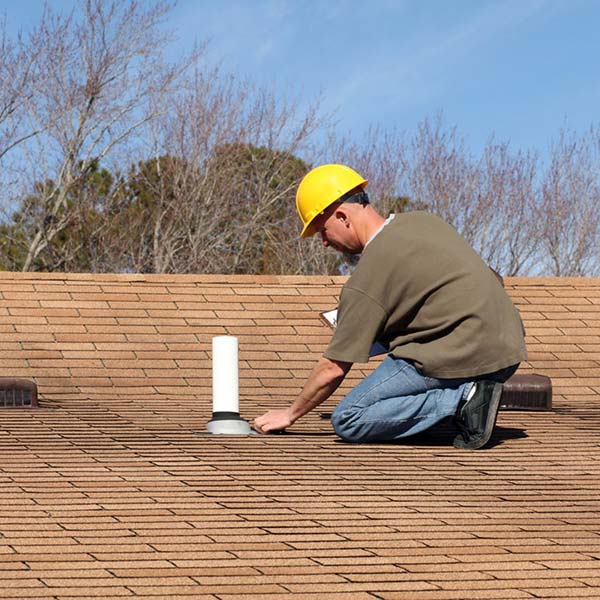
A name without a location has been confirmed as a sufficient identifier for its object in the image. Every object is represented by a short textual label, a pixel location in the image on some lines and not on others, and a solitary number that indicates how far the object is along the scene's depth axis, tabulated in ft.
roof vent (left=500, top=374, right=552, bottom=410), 21.48
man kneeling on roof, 15.44
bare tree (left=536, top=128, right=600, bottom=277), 103.86
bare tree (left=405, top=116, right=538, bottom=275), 106.11
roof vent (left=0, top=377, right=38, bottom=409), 20.51
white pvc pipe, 17.62
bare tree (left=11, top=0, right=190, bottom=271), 86.28
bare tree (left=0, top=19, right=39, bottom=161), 85.25
